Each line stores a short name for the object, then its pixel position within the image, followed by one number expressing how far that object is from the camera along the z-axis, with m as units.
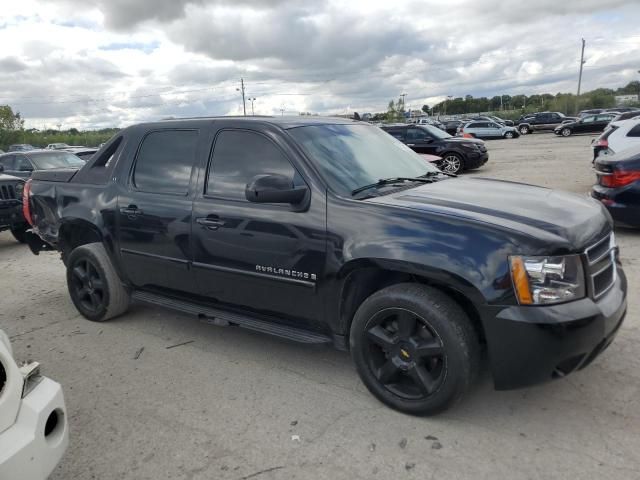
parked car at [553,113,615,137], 33.31
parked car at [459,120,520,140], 36.91
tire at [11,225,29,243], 8.67
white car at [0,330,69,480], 1.81
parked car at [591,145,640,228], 6.57
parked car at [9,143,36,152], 40.34
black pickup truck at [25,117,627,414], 2.65
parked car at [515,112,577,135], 41.66
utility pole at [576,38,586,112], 64.40
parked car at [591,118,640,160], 9.32
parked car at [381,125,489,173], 16.03
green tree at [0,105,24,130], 63.72
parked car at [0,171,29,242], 8.19
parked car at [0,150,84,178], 12.70
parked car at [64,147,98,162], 14.73
